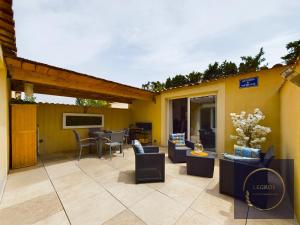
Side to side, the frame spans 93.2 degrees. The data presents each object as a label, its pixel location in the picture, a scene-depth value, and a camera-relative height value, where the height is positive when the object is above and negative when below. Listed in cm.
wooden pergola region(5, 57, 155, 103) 328 +88
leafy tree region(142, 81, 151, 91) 1488 +281
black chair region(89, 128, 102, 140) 563 -80
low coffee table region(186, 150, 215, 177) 307 -118
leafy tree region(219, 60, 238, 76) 1024 +323
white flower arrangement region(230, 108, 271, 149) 355 -47
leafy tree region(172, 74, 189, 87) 1128 +255
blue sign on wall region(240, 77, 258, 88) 395 +85
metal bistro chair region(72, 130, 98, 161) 439 -117
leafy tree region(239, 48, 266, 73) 961 +354
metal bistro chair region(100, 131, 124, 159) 456 -91
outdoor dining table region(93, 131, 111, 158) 469 -85
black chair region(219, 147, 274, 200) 216 -98
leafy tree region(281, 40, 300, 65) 693 +309
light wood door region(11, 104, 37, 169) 356 -62
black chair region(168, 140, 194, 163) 406 -121
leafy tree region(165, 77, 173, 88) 1209 +253
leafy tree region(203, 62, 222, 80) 1050 +302
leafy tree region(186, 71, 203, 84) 1100 +274
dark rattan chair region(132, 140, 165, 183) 284 -113
